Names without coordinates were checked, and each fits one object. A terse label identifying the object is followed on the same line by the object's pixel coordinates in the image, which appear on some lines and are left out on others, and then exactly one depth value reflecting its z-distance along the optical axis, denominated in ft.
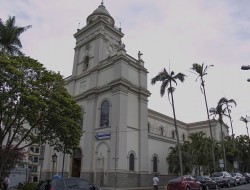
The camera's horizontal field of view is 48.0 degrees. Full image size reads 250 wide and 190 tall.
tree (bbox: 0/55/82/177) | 63.72
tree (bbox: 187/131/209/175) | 133.36
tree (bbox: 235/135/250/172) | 192.85
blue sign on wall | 119.24
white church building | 115.96
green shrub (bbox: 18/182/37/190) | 70.61
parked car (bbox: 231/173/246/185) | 112.43
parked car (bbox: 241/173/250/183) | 132.72
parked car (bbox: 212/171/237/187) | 98.15
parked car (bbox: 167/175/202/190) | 71.31
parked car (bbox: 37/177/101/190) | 42.45
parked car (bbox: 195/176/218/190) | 90.27
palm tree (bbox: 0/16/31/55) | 92.12
